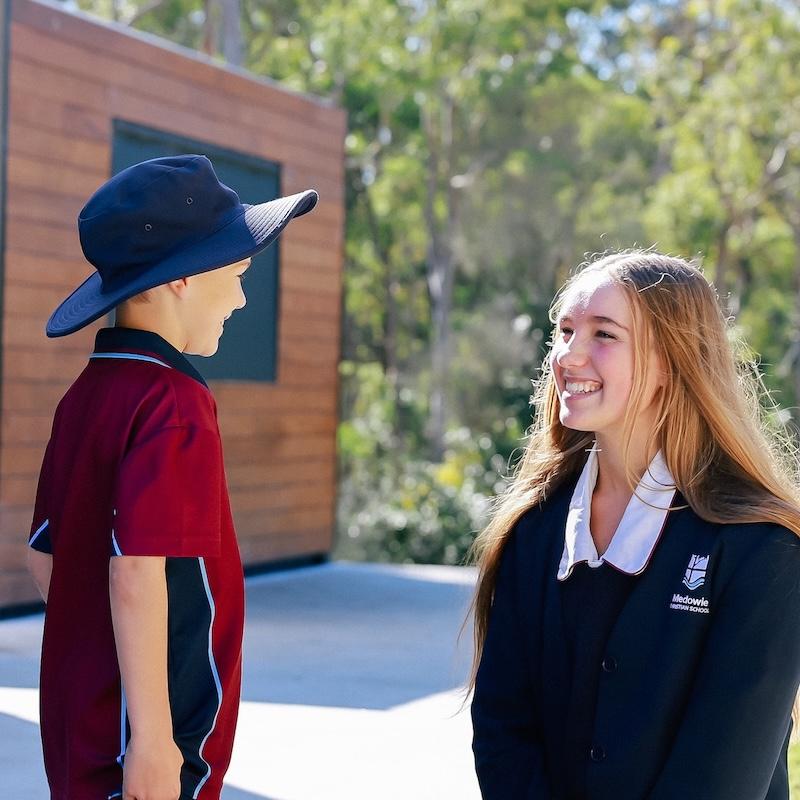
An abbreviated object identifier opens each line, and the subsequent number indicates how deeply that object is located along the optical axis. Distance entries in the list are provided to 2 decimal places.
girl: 2.19
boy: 2.13
